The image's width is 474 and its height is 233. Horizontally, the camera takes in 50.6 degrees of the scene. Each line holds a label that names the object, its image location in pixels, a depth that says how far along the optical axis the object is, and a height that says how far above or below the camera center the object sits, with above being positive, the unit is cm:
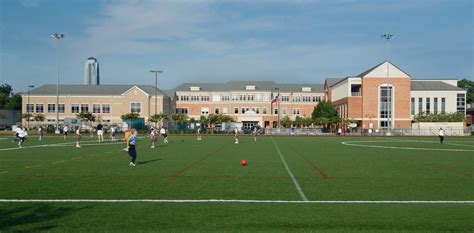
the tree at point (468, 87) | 14262 +1141
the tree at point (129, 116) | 9700 +130
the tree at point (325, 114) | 9550 +199
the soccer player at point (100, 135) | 4466 -114
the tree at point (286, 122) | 10394 +41
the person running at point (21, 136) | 3631 -103
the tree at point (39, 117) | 9856 +97
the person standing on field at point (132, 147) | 2063 -101
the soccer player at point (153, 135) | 3608 -87
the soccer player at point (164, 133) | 4568 -91
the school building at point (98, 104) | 10300 +386
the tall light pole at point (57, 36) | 7348 +1261
